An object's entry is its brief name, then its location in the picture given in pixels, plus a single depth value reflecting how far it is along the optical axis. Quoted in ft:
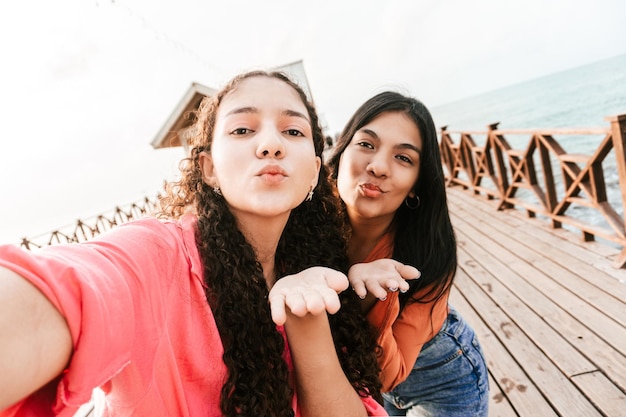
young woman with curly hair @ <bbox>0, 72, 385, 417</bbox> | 1.84
